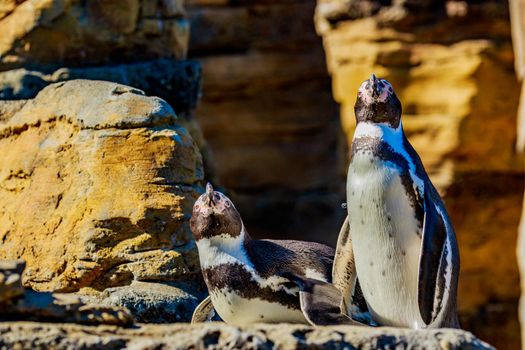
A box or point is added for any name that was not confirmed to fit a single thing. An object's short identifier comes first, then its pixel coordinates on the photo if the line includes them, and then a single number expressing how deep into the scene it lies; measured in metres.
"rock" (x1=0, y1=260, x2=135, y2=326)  8.86
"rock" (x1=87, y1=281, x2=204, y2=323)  10.89
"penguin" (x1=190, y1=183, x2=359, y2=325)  9.84
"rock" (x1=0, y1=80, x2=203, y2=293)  11.68
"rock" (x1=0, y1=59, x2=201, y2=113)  13.62
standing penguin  9.75
